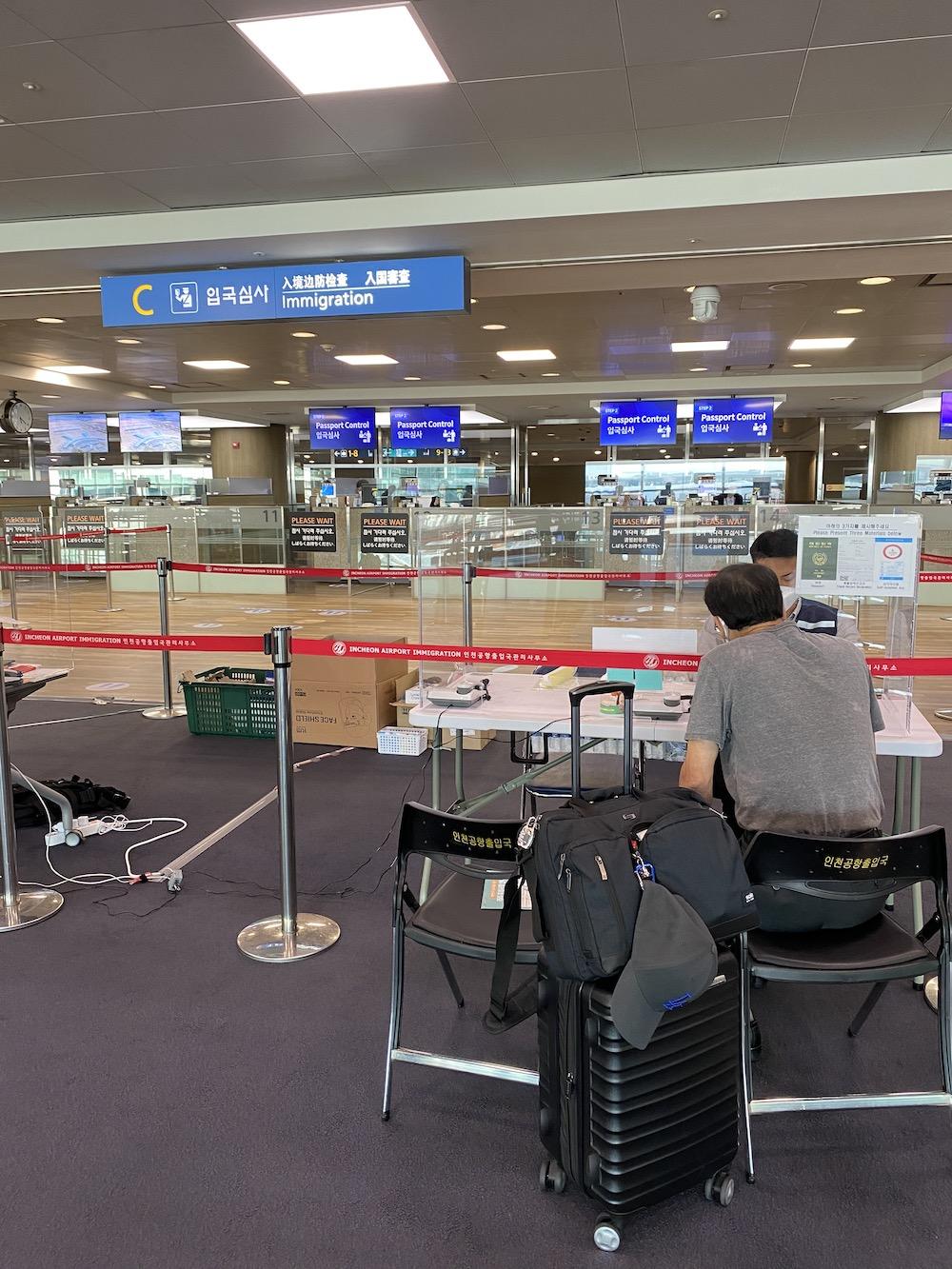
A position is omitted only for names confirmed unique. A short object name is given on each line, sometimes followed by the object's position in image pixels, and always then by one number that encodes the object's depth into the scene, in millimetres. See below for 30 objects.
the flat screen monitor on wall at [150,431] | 14266
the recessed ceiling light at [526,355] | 9977
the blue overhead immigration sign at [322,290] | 4844
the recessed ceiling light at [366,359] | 10312
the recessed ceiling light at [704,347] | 9398
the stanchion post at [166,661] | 6227
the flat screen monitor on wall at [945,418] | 11797
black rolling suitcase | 1759
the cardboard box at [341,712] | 5410
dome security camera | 6085
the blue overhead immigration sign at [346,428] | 14219
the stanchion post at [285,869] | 2969
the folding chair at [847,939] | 1905
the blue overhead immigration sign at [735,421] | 12539
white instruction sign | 3129
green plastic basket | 5633
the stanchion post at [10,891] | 3195
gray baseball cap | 1632
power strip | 3906
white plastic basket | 5234
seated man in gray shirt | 2137
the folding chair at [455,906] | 1982
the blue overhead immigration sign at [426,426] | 13758
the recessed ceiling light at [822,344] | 9289
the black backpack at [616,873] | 1664
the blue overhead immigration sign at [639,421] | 13055
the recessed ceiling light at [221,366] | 10934
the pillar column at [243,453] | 17250
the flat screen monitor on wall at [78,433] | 14867
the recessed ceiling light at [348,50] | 3020
